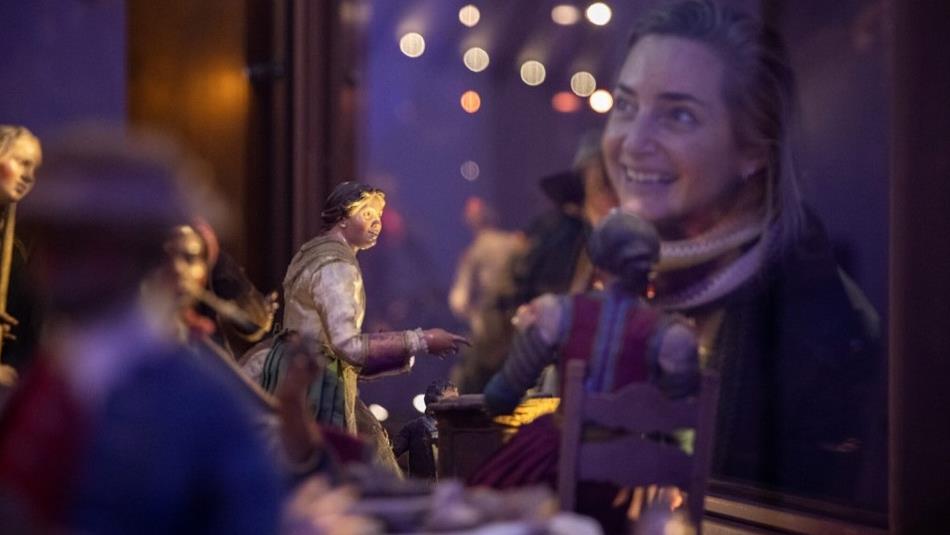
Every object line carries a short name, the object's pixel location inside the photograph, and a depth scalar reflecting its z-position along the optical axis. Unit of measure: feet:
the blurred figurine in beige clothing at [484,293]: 23.00
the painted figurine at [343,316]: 16.06
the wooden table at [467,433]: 14.74
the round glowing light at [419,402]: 24.32
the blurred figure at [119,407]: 5.73
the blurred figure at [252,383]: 6.69
